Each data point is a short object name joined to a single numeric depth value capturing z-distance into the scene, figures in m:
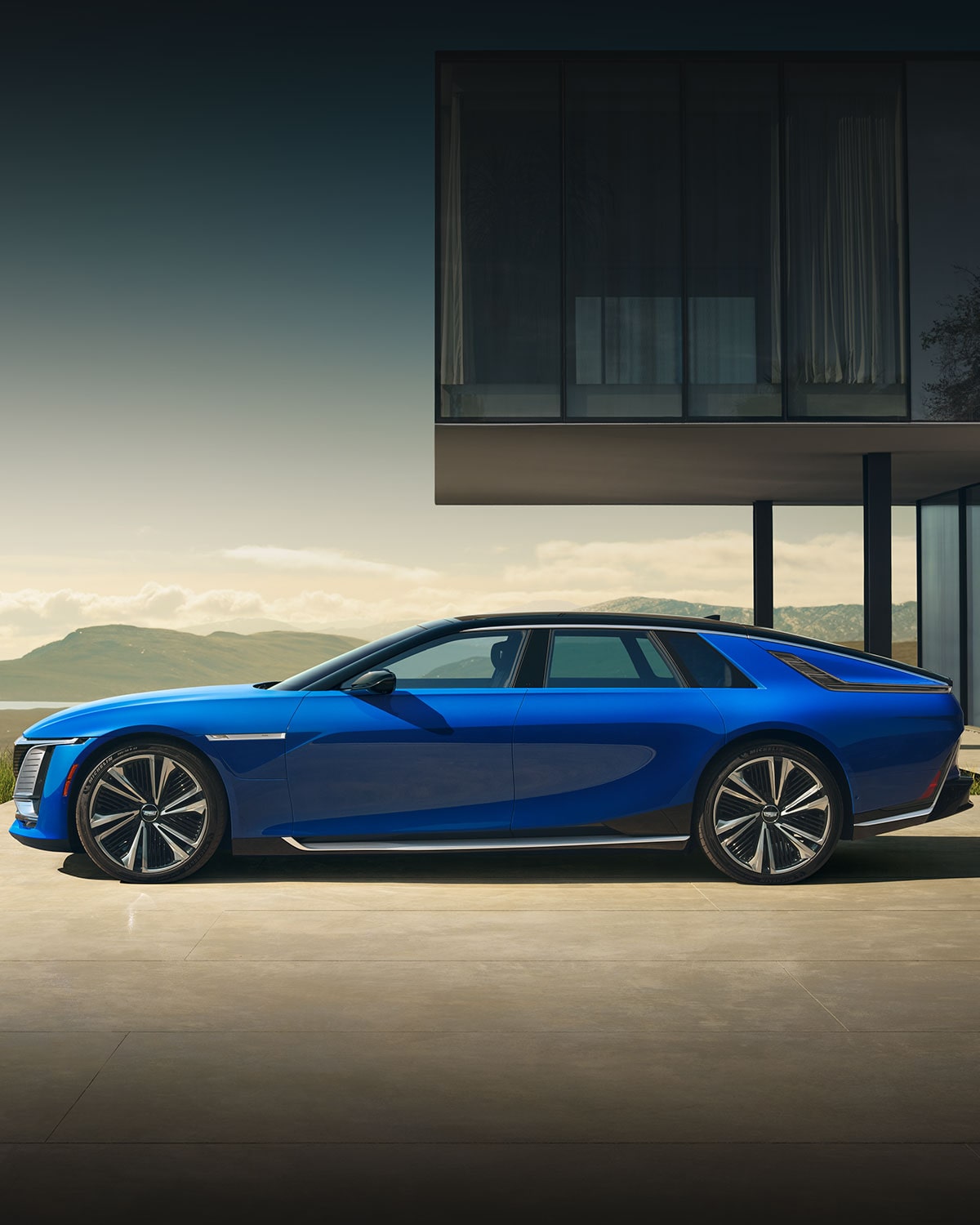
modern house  16.33
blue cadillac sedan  7.73
